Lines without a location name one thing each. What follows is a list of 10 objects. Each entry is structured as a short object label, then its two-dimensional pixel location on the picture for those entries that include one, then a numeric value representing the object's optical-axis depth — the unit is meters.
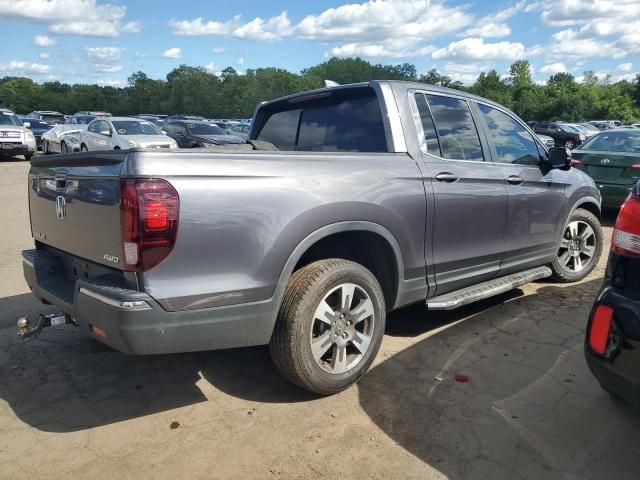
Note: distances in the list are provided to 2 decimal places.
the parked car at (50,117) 33.91
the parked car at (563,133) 28.86
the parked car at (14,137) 17.77
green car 8.12
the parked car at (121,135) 15.39
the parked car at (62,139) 18.86
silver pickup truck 2.49
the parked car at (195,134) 17.89
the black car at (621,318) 2.30
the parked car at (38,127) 24.77
